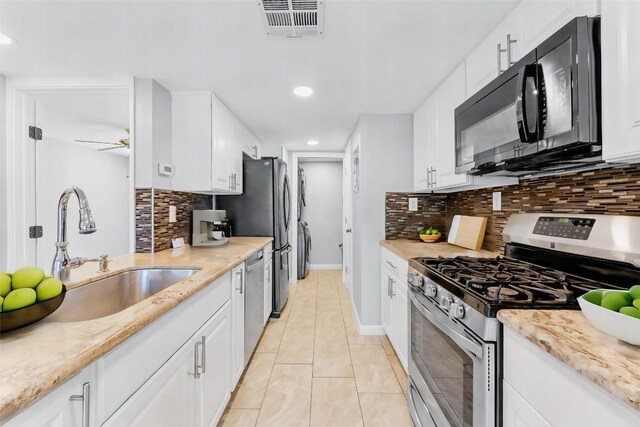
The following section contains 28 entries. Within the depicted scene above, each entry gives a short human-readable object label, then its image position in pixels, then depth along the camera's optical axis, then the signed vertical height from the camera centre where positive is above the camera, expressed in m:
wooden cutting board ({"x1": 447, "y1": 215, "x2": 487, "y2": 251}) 2.24 -0.15
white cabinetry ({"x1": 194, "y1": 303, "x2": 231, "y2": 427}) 1.39 -0.79
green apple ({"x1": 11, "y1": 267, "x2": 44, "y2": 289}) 0.83 -0.18
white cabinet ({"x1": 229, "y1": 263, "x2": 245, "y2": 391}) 1.92 -0.72
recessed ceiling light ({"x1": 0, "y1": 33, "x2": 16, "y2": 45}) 1.68 +0.97
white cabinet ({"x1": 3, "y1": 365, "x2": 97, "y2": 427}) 0.60 -0.41
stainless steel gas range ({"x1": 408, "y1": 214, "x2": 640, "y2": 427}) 1.00 -0.29
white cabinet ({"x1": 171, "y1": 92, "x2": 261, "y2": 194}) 2.55 +0.60
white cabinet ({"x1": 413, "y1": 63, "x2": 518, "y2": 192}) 1.96 +0.54
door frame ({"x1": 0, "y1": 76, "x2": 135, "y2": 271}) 2.13 +0.38
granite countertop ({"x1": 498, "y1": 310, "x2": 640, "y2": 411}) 0.58 -0.31
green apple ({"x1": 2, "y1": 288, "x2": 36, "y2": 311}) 0.77 -0.22
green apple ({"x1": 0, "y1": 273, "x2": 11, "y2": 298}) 0.80 -0.19
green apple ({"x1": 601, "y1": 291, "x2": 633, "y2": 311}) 0.72 -0.21
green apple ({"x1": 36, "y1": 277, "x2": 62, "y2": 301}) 0.84 -0.21
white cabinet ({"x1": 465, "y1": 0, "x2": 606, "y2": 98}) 1.12 +0.78
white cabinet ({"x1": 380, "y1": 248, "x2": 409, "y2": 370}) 2.12 -0.69
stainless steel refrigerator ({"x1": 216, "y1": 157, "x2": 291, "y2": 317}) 3.36 +0.06
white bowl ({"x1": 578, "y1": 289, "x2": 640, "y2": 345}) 0.66 -0.25
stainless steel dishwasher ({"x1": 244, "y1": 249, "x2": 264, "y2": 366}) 2.25 -0.71
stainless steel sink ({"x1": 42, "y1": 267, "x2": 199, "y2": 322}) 1.31 -0.39
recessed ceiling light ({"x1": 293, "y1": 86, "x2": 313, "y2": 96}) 2.41 +0.97
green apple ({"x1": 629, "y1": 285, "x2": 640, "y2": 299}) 0.72 -0.19
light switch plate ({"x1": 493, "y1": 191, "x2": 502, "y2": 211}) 2.08 +0.08
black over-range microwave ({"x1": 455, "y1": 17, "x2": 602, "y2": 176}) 0.97 +0.39
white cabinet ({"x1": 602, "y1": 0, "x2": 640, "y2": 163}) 0.85 +0.38
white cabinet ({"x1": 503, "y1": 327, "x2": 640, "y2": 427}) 0.62 -0.43
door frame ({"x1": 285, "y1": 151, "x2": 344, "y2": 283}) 4.88 +0.37
